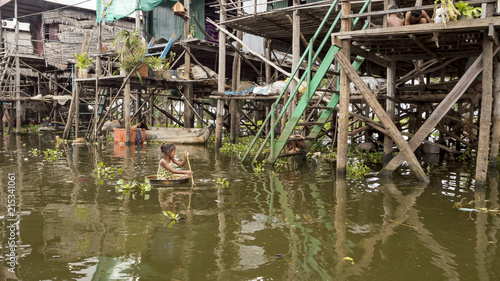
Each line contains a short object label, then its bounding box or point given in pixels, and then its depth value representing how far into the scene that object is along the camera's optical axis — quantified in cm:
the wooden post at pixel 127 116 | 1602
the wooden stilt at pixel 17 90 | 2117
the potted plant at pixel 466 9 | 654
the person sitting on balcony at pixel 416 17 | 702
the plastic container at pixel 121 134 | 1656
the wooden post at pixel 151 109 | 1873
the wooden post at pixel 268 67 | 1421
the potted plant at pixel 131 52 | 1523
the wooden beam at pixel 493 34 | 636
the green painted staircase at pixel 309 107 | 868
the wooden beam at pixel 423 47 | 714
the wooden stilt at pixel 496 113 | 771
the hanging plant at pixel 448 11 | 633
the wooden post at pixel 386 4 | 890
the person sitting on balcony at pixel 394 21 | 716
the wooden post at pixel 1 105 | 2285
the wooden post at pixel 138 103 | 1985
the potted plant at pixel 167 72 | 1670
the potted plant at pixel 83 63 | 1683
